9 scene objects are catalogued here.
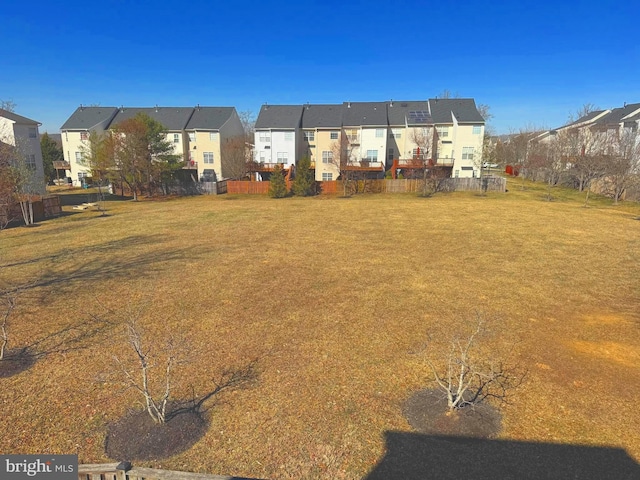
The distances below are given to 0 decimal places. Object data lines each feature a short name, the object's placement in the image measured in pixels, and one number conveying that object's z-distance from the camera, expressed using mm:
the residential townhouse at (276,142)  50062
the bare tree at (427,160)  42384
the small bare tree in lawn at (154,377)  6164
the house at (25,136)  37125
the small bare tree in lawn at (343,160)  43531
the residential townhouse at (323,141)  50219
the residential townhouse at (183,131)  52250
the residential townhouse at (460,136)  46812
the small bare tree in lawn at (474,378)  6824
